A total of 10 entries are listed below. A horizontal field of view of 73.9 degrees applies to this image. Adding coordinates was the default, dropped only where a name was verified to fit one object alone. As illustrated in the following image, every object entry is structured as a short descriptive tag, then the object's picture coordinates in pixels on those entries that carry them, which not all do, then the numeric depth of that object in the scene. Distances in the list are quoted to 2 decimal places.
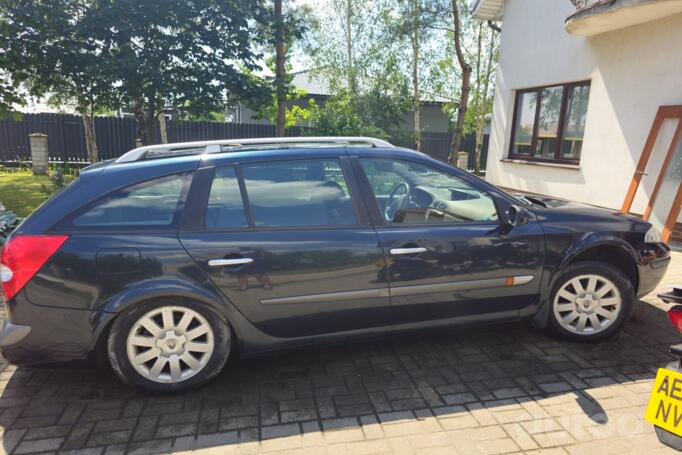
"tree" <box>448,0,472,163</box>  13.73
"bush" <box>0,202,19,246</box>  5.38
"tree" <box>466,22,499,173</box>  21.94
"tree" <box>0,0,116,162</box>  7.42
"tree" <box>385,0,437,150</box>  14.45
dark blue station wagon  2.63
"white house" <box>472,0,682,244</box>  6.73
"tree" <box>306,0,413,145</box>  14.77
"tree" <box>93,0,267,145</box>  7.77
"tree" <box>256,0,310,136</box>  9.16
